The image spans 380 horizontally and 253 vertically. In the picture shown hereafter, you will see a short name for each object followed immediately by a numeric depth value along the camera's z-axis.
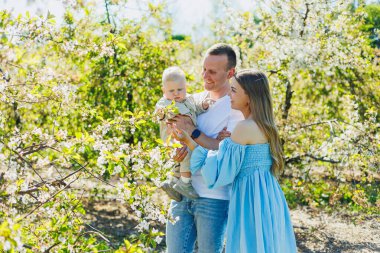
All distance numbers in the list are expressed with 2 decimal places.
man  2.78
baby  2.84
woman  2.69
